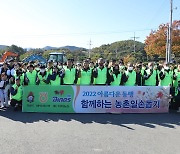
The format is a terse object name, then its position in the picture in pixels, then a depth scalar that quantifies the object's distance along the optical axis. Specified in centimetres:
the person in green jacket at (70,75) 604
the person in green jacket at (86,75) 604
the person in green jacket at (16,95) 587
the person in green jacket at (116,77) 610
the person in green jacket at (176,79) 612
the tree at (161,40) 2446
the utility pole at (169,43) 1803
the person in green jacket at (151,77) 628
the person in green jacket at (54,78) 606
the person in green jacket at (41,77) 612
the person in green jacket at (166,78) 625
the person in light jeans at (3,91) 611
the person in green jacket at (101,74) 601
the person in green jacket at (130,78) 617
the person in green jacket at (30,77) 611
